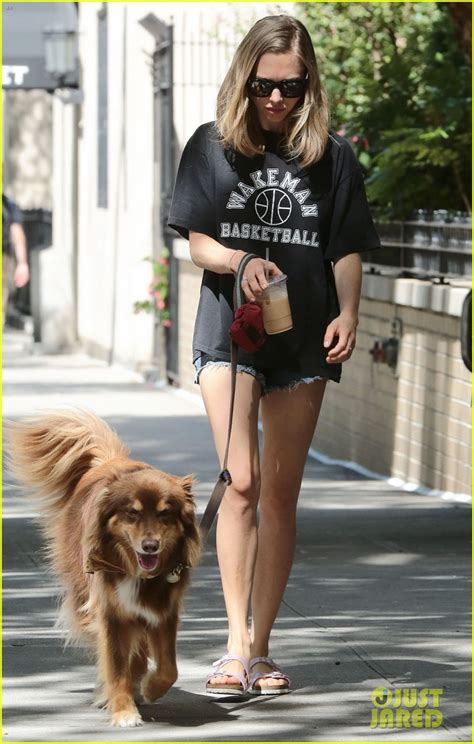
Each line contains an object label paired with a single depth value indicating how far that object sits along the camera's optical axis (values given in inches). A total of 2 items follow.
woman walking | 446.6
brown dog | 412.8
